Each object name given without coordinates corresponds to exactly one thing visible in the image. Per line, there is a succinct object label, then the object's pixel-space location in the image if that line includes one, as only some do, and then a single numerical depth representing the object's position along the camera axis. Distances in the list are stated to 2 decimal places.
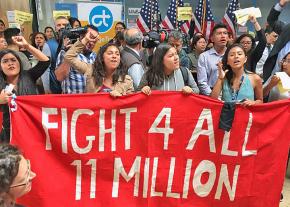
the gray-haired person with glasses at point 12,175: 1.58
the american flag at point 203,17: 9.32
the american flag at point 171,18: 8.81
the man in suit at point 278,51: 4.18
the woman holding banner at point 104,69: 3.56
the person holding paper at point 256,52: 4.51
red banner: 3.21
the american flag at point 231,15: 8.08
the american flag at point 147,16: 8.65
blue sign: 8.78
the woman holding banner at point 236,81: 3.57
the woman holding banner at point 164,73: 3.61
